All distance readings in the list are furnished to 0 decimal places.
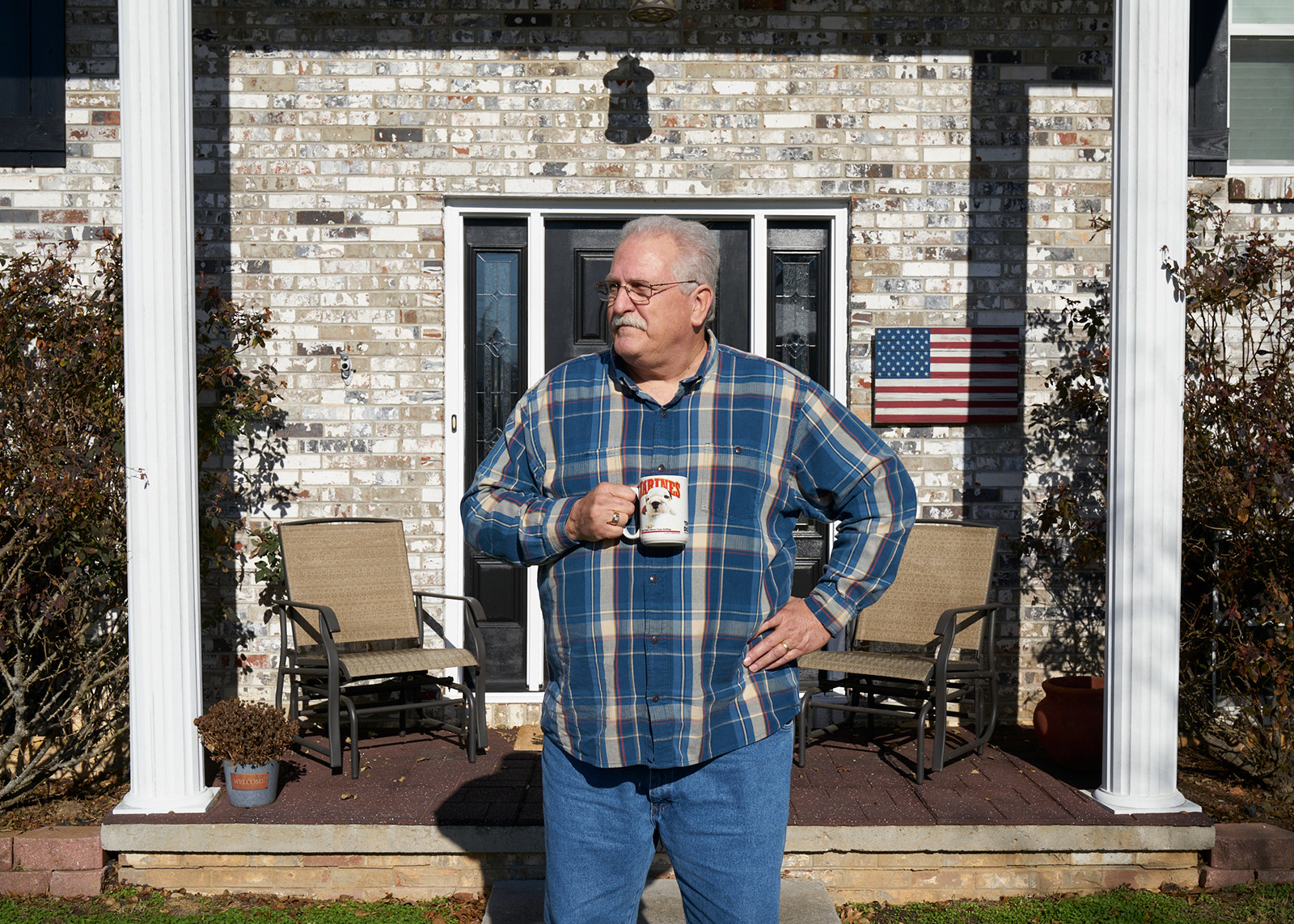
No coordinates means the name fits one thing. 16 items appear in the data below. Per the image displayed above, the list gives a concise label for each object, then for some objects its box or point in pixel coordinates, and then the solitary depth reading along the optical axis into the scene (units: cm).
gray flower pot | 356
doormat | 449
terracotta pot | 399
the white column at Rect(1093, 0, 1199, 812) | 355
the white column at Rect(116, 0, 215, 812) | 349
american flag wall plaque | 481
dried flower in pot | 352
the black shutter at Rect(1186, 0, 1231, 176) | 484
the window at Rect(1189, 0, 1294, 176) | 484
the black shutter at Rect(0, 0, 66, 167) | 467
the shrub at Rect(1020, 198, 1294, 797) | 373
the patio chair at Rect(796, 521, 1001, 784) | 405
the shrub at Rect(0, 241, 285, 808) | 383
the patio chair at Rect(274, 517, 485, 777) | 412
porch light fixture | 433
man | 193
